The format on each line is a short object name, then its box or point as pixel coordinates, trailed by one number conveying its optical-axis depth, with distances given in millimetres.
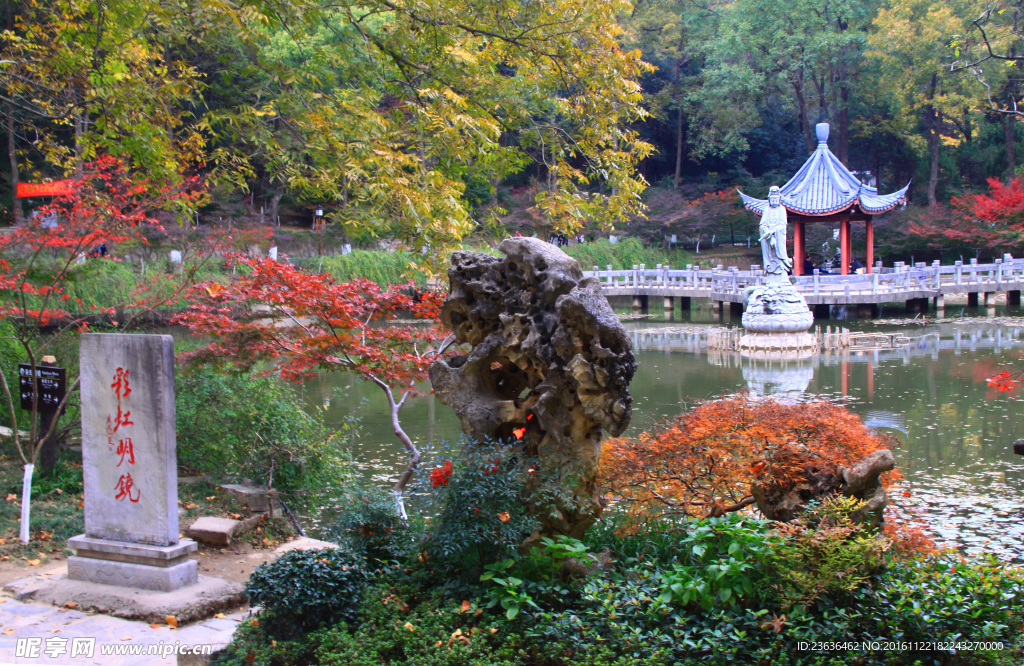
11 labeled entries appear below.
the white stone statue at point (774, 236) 18141
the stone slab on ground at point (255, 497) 6172
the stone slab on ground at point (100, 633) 3670
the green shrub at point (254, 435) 6395
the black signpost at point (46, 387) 5875
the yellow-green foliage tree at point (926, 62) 26922
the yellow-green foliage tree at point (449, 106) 6422
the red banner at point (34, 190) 18869
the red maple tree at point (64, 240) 6520
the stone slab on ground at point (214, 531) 5516
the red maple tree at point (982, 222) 24000
